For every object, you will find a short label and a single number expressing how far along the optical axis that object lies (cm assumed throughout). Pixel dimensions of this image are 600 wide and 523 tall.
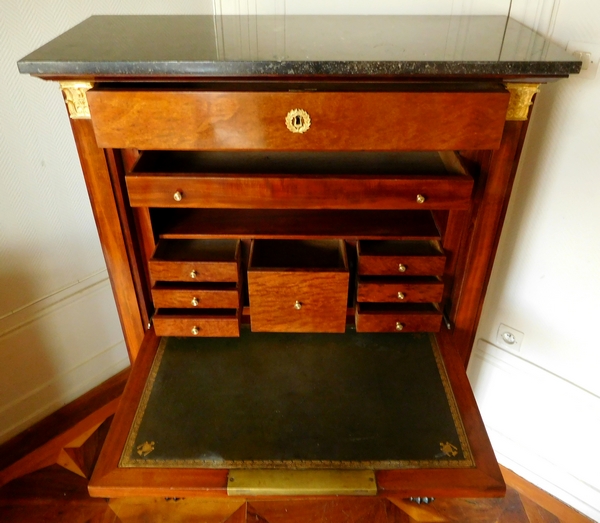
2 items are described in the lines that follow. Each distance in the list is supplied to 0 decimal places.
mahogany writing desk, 78
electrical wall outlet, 128
